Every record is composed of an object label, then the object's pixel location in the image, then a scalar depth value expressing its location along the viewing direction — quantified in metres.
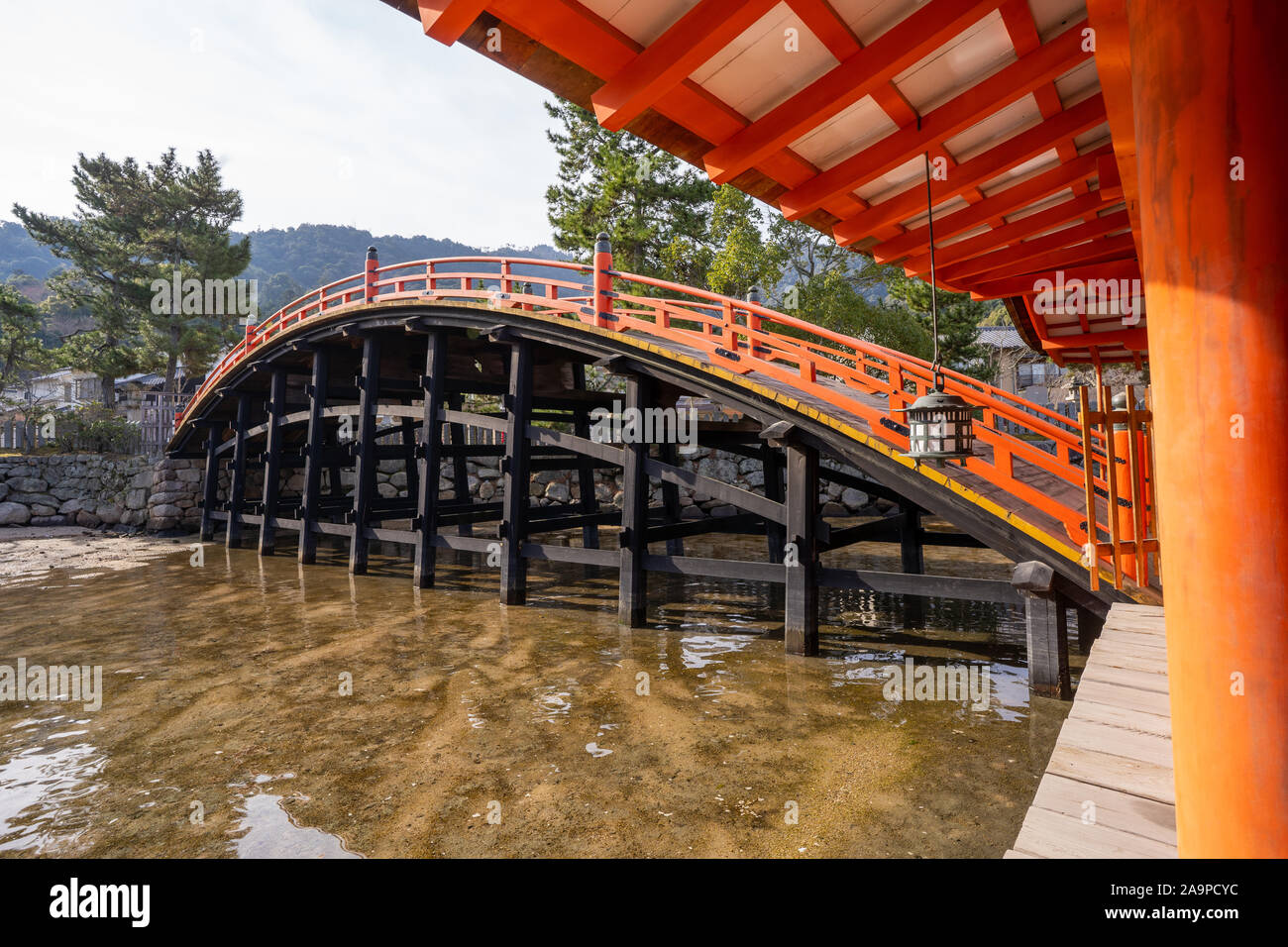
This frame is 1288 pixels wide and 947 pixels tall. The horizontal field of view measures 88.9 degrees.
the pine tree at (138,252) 25.48
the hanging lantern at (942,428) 4.06
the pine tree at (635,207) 21.47
